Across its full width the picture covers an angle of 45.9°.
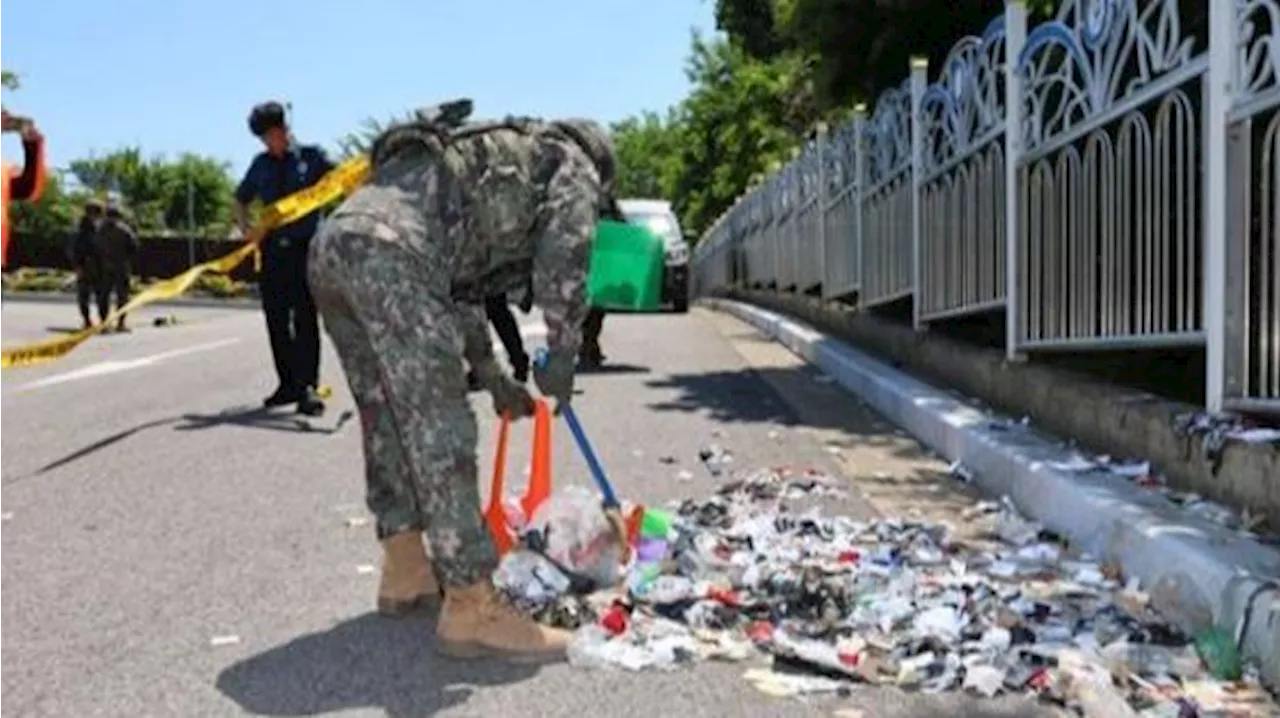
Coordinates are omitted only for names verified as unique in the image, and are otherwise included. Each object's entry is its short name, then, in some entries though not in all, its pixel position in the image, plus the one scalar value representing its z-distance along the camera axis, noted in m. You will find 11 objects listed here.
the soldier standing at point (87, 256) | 21.03
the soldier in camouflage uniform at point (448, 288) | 4.25
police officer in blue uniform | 9.34
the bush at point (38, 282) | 41.62
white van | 22.78
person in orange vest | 7.96
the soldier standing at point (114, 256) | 21.11
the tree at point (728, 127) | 32.69
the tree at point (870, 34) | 11.12
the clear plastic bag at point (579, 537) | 4.88
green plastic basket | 7.49
